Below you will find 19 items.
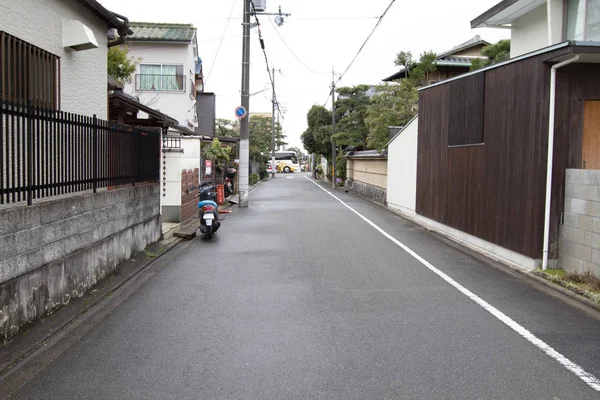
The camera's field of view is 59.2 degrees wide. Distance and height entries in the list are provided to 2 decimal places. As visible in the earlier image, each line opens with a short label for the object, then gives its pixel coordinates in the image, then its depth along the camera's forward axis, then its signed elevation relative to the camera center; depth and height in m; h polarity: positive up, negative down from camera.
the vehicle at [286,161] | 86.58 +0.89
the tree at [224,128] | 49.10 +3.56
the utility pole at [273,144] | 52.19 +2.59
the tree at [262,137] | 47.56 +3.52
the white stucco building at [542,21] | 12.23 +3.86
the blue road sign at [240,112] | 23.56 +2.41
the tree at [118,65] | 16.34 +3.14
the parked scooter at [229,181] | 27.30 -0.80
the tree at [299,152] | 137.48 +4.02
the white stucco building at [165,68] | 26.11 +4.87
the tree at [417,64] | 26.64 +5.39
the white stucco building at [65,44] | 8.11 +2.06
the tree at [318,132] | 48.22 +3.33
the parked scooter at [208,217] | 12.86 -1.28
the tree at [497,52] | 19.72 +4.51
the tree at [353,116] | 38.09 +3.79
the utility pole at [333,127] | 42.33 +3.22
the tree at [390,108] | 25.70 +2.98
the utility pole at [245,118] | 23.08 +2.17
